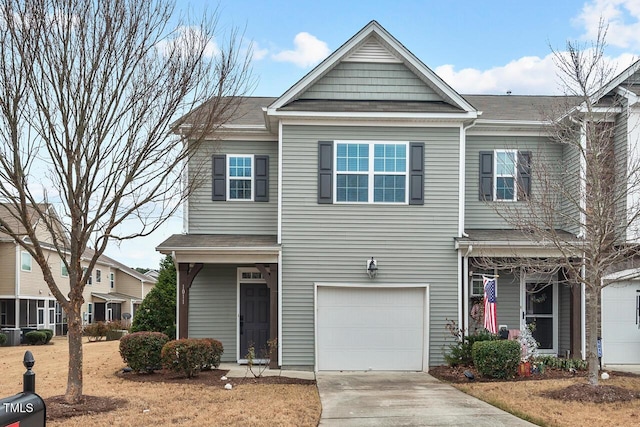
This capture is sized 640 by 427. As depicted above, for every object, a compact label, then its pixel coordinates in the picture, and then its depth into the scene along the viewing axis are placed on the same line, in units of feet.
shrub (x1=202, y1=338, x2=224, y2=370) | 43.57
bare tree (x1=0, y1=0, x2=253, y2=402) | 30.09
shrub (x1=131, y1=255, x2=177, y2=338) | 55.26
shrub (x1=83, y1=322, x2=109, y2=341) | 92.68
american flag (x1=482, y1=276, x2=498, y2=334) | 44.83
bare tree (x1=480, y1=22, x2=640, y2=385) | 35.19
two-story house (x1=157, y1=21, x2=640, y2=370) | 46.98
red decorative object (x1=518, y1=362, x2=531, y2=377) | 41.96
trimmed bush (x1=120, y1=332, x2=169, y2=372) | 43.37
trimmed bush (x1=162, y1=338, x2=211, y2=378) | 41.47
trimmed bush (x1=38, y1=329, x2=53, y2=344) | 92.68
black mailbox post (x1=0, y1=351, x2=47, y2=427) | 14.21
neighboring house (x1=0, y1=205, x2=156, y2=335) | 100.27
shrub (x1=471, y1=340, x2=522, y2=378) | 40.47
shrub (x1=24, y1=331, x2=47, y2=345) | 90.17
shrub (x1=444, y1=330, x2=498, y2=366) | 44.14
